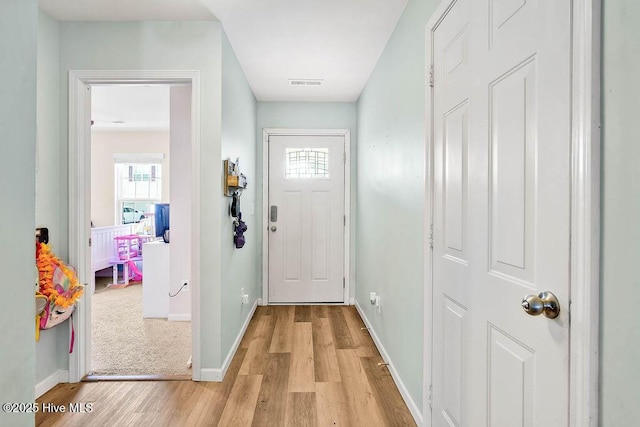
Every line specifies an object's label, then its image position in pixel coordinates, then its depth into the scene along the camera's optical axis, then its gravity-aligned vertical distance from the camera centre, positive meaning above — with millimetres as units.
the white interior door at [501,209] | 795 +3
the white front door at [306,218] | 3896 -114
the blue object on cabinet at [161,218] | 3484 -112
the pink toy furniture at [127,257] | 4723 -745
